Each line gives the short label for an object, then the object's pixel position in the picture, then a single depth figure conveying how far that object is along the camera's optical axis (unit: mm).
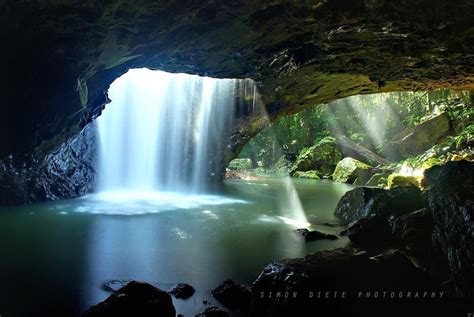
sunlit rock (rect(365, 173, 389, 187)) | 18788
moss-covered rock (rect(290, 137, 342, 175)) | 26906
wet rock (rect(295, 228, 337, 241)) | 7570
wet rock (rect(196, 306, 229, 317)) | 3932
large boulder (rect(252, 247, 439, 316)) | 3955
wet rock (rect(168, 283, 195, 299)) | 4512
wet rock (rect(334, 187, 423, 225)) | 7930
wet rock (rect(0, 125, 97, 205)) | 10547
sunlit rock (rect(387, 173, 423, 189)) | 12038
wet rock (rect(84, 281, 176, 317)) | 3664
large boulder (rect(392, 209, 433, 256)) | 6363
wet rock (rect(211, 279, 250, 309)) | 4340
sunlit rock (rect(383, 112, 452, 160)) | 22734
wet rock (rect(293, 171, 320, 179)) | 26019
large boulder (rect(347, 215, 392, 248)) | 6999
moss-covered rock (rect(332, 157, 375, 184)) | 22244
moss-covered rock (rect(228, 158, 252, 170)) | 35969
